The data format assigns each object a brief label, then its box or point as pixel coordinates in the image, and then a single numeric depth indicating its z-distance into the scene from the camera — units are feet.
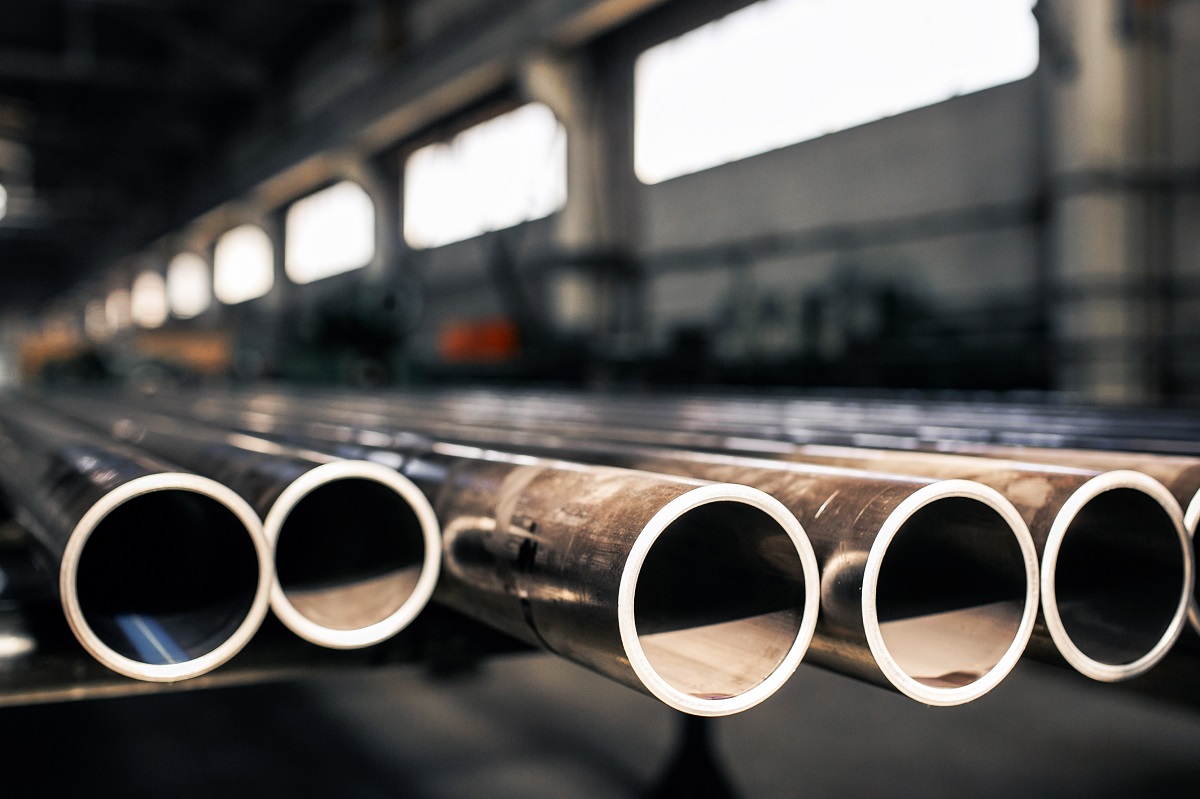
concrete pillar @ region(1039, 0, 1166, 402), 18.40
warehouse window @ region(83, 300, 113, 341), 91.58
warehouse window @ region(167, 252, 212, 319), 70.74
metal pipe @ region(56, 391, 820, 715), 2.10
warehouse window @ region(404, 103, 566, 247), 33.94
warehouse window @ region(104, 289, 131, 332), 84.94
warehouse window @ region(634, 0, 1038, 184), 21.26
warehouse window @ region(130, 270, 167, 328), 79.87
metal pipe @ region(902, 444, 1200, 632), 2.81
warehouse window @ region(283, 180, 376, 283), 46.62
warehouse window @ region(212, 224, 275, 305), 58.39
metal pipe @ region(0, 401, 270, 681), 2.37
